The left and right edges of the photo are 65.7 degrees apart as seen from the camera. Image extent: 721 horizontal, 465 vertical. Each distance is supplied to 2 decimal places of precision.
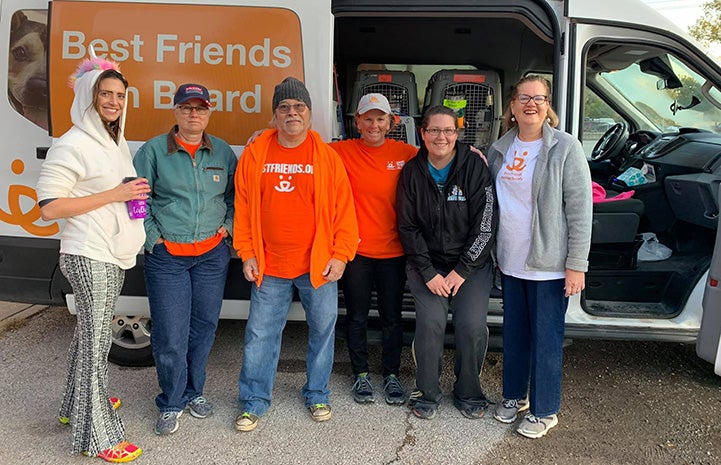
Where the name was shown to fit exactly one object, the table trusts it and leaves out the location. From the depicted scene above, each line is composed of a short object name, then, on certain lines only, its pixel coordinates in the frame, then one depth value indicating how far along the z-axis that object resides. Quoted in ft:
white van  9.06
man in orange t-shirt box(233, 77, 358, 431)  8.09
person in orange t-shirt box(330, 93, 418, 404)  8.73
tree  56.70
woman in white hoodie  6.79
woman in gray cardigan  7.75
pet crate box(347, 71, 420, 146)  14.96
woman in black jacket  8.25
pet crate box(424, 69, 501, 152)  14.80
